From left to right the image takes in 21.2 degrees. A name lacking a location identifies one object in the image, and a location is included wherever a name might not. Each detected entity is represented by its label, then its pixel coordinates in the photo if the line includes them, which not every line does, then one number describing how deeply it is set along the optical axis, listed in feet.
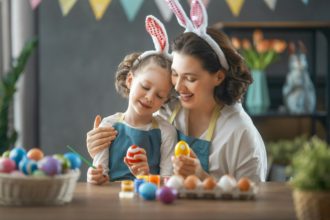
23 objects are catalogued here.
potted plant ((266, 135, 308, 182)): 18.54
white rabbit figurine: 19.02
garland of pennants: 18.43
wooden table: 7.02
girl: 9.59
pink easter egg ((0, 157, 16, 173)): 7.49
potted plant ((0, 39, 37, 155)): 17.34
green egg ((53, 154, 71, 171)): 7.55
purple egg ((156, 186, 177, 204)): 7.66
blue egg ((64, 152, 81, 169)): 7.73
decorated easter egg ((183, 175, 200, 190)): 8.00
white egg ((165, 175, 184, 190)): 8.00
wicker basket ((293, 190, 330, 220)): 6.70
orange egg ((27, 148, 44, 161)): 7.60
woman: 9.59
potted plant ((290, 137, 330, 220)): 6.71
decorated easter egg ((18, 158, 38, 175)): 7.43
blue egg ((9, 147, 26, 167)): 7.69
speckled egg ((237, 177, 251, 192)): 7.94
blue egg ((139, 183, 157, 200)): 7.86
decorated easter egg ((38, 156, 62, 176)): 7.39
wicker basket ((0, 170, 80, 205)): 7.41
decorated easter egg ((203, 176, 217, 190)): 7.98
